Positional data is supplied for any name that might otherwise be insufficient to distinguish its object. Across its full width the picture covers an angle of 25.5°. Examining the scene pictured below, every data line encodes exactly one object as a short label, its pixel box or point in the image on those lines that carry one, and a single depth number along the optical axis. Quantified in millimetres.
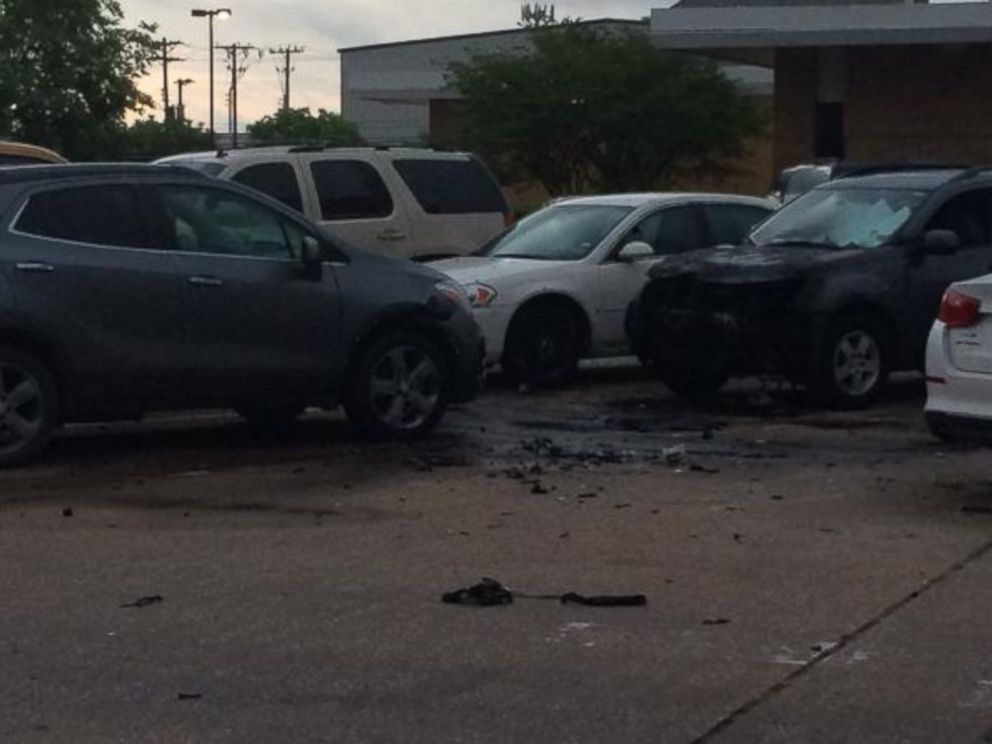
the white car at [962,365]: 11508
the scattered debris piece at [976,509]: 11130
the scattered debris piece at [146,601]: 8891
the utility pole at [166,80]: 78569
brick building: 31203
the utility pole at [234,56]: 92962
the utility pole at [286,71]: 105612
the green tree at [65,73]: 38094
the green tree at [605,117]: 41344
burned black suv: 15477
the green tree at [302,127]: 74375
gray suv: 12617
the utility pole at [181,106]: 87250
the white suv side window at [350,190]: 19188
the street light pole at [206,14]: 67881
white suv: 18953
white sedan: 17203
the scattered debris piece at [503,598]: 8867
